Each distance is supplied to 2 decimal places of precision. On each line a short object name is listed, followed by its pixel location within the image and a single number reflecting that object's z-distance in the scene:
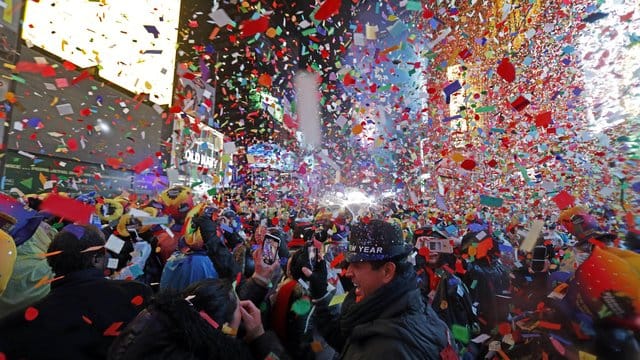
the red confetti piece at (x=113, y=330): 1.95
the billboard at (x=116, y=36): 9.56
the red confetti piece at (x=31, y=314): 1.84
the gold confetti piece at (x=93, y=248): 2.20
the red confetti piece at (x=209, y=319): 1.47
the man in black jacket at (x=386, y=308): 1.35
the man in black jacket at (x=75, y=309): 1.80
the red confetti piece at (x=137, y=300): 2.16
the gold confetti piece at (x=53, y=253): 2.14
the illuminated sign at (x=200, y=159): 20.95
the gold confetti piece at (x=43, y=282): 2.58
